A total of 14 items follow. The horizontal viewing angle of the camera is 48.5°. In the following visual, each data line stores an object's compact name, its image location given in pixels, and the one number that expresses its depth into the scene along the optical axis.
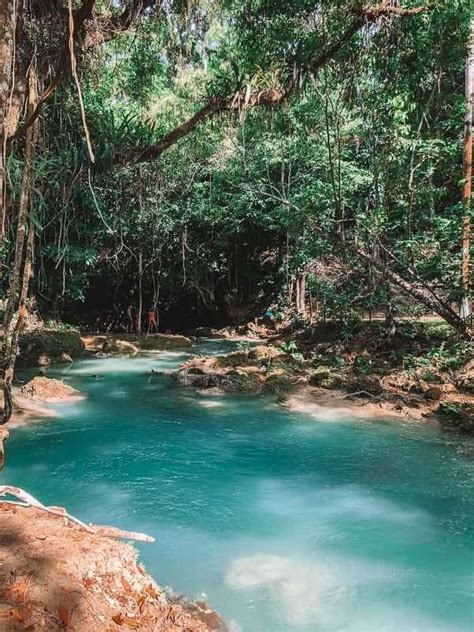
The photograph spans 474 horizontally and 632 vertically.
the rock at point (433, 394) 7.16
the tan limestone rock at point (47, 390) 7.38
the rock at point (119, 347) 12.02
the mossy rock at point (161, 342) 12.86
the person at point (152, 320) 16.73
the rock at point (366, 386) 7.71
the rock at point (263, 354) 10.23
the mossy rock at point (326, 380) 8.17
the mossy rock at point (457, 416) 6.08
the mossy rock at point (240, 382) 8.30
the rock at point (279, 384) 8.16
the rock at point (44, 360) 10.32
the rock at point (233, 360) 9.59
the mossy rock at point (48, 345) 10.29
